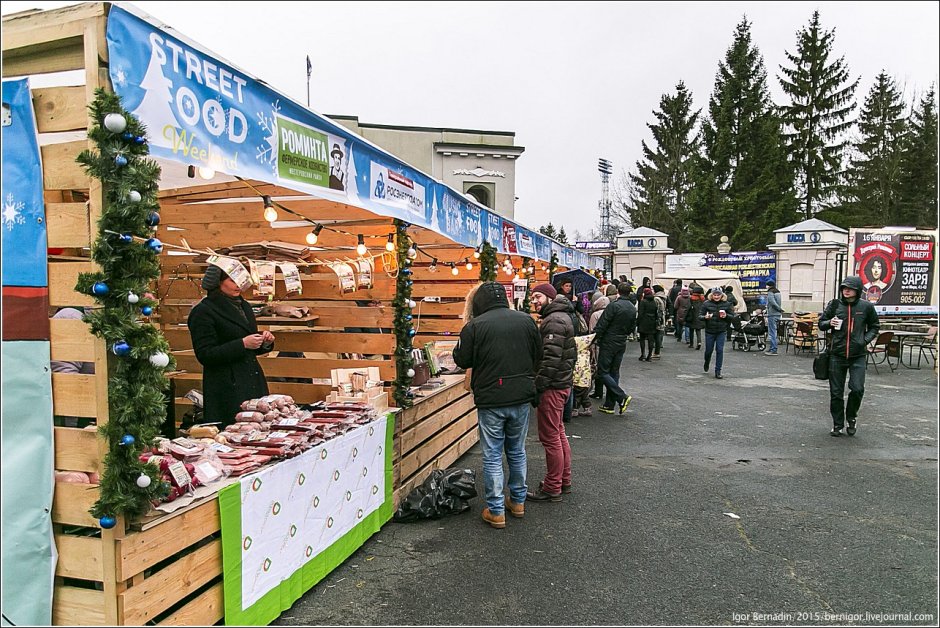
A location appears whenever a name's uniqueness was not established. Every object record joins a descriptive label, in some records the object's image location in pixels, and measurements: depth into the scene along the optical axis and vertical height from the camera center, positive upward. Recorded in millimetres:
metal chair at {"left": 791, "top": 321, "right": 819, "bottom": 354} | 15781 -1604
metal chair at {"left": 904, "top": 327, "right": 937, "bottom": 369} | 13583 -1539
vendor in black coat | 4348 -550
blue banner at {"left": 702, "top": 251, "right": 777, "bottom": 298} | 23258 +490
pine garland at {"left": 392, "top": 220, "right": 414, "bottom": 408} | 5116 -391
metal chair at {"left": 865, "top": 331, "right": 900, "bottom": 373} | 12766 -1437
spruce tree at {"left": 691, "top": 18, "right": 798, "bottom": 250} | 33625 +7135
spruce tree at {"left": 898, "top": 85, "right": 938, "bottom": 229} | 29984 +5715
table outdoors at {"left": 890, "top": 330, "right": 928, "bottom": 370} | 13006 -1295
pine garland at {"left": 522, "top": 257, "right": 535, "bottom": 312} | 9927 +89
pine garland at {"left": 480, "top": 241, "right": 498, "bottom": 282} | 7480 +176
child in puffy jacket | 8250 -1474
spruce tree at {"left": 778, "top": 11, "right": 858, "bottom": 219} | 34719 +10353
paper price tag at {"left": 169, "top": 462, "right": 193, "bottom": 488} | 2746 -990
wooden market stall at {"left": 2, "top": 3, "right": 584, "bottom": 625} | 2361 -717
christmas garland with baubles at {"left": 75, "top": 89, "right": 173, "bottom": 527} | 2268 -117
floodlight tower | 52128 +8641
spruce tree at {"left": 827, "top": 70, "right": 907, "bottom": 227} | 30703 +6674
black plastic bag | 4835 -1946
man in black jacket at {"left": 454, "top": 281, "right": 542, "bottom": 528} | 4613 -826
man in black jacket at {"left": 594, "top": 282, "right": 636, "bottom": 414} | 8812 -949
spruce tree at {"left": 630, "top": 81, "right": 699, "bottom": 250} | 39438 +7822
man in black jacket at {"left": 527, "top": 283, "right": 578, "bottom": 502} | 5238 -1029
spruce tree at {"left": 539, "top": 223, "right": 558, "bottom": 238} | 60409 +5179
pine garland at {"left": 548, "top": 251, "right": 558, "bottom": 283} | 11555 +258
